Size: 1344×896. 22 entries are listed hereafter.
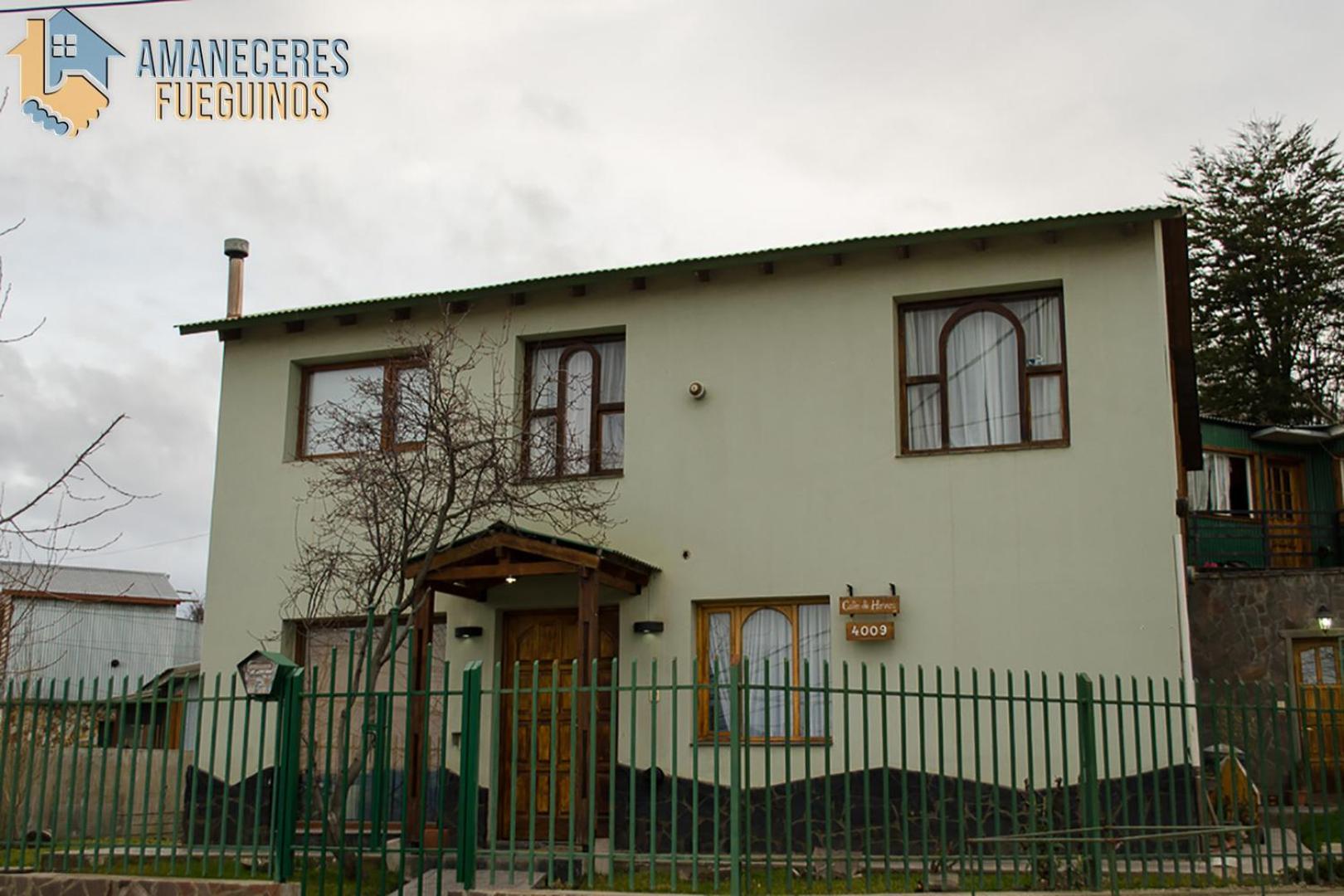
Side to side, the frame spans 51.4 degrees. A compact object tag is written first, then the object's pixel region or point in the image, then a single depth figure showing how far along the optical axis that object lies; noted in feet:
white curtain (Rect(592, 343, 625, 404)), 49.78
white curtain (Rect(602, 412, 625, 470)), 49.03
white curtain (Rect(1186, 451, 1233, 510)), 80.94
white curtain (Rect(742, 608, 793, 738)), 45.06
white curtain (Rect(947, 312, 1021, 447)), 44.70
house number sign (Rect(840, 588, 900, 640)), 43.45
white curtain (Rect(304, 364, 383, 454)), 51.01
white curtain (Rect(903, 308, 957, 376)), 46.11
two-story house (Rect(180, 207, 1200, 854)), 42.42
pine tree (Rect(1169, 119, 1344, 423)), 104.17
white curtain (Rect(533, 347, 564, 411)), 50.60
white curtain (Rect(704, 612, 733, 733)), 44.93
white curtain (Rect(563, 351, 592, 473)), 49.49
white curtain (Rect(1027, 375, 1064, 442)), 43.91
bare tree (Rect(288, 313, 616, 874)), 45.32
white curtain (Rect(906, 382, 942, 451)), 45.39
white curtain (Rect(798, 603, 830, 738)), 44.06
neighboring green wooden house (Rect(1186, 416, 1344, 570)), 76.54
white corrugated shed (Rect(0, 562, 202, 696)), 110.11
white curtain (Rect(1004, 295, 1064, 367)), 44.55
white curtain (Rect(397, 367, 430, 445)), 46.91
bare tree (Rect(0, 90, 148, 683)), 36.19
